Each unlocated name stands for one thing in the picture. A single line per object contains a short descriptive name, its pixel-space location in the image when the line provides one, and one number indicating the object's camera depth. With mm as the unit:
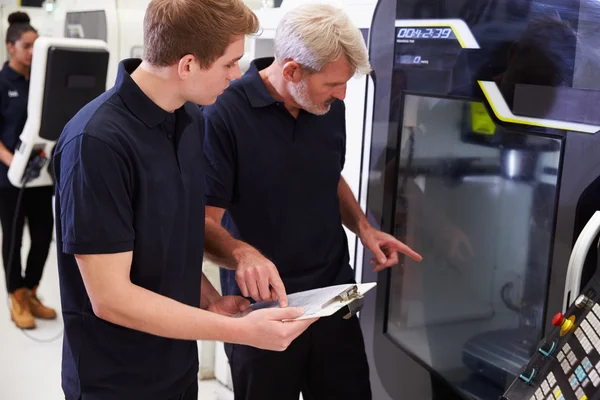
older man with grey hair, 1793
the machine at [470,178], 1579
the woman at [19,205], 3838
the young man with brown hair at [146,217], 1311
